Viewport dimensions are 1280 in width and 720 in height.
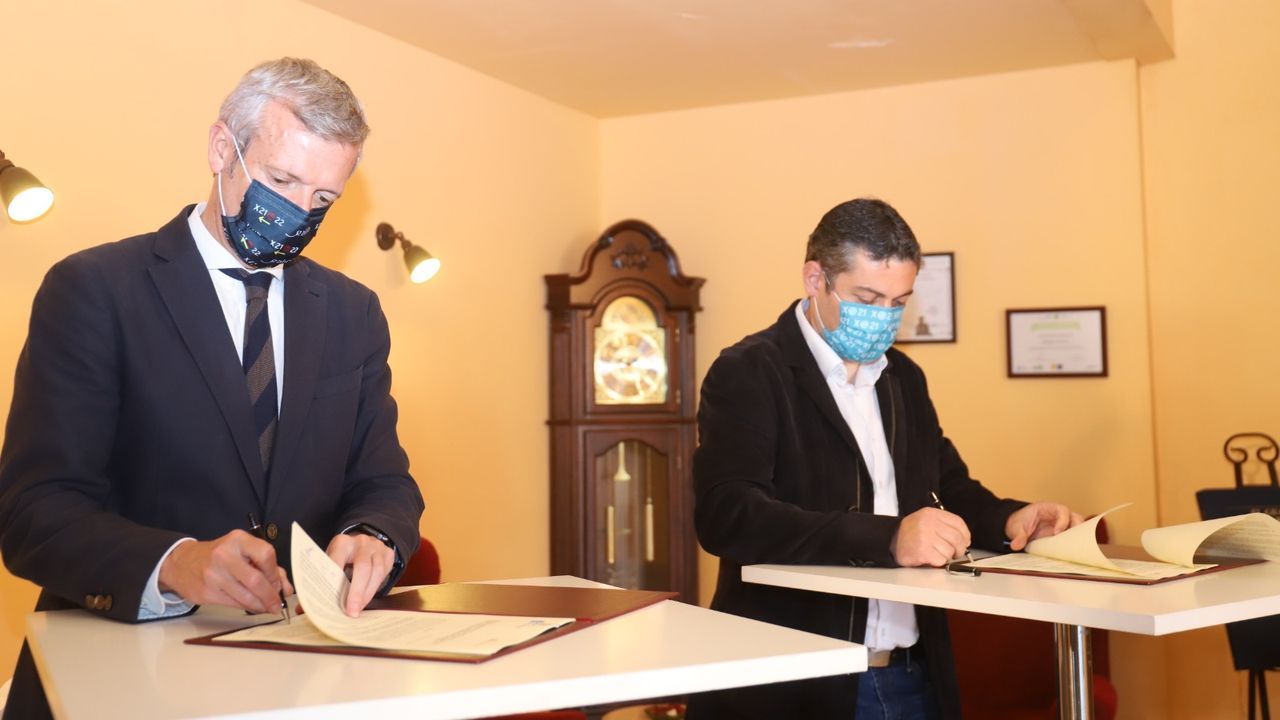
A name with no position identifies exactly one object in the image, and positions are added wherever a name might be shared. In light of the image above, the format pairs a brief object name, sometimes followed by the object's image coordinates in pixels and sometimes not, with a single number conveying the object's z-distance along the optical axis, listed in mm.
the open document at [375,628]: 1162
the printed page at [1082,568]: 1830
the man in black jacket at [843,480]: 2041
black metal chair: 3580
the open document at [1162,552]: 1892
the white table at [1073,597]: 1494
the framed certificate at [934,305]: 4980
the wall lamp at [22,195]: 2719
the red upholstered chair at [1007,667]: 3584
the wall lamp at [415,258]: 4039
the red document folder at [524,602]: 1304
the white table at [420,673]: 978
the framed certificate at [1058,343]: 4730
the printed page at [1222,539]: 1929
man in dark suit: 1404
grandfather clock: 5035
